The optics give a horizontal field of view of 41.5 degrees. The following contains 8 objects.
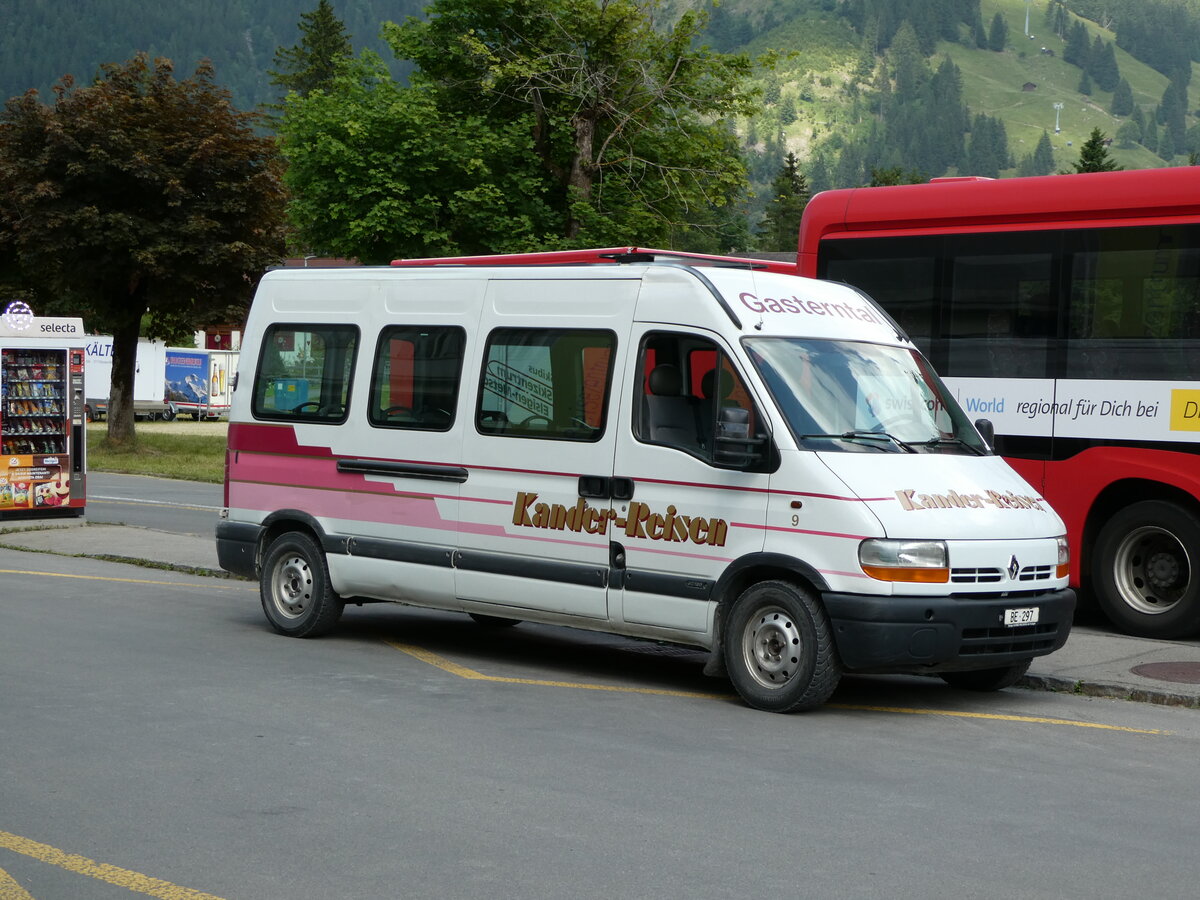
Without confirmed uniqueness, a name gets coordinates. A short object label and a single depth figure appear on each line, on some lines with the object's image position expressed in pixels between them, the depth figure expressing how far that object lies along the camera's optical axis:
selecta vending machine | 21.61
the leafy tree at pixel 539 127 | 27.91
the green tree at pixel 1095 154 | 76.62
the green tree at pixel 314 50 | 94.69
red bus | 11.95
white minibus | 8.66
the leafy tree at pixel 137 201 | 36.78
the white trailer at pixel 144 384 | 60.34
